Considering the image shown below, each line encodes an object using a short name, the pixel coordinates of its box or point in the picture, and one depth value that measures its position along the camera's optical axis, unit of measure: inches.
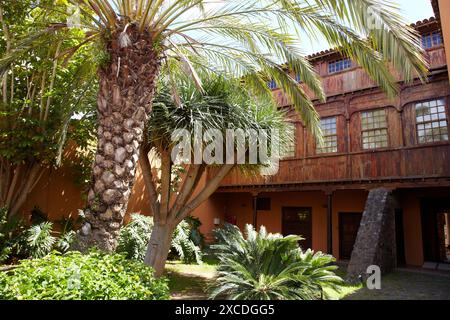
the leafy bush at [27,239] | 306.7
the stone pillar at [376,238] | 372.3
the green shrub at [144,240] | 372.1
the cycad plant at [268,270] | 234.4
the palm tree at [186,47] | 172.2
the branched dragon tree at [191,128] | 279.0
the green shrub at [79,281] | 119.2
